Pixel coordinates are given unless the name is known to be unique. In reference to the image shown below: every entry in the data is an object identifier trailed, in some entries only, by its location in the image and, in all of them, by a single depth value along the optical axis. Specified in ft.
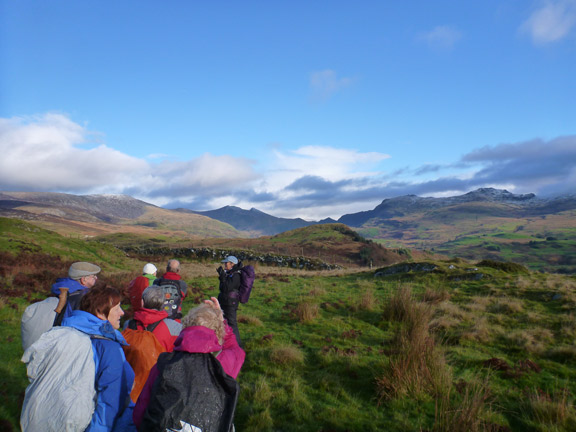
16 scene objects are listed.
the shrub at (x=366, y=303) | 37.83
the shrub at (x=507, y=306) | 34.73
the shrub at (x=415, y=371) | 17.63
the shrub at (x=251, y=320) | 33.88
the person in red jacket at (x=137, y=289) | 17.34
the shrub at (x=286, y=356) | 22.95
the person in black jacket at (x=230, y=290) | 23.29
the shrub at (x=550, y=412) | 14.48
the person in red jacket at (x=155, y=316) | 13.34
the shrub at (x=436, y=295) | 40.54
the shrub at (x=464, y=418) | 12.72
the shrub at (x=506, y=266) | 59.21
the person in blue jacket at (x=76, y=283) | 14.25
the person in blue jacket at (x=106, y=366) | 9.05
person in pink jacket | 8.52
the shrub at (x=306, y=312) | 34.17
